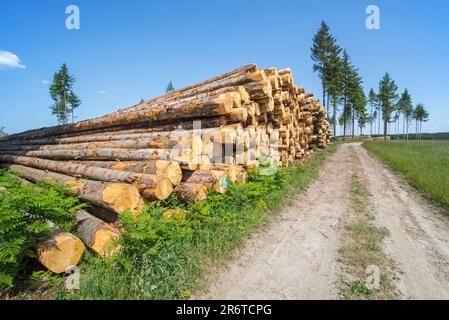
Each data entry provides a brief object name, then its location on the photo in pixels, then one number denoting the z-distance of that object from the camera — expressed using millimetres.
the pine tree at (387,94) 49969
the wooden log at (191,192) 4809
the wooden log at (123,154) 5363
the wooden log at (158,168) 4910
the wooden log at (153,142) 5633
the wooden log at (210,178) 5175
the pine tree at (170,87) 40094
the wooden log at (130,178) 4496
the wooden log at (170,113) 6445
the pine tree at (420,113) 62284
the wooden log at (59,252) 3258
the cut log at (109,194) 4164
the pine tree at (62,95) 41594
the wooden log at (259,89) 7586
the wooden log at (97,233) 3594
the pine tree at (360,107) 42644
